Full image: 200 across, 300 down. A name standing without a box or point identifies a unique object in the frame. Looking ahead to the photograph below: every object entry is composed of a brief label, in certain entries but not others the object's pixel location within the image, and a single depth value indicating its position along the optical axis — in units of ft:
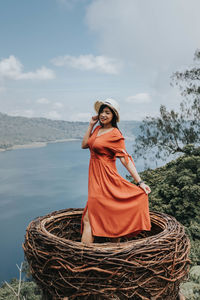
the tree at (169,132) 28.96
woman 6.26
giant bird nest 4.48
